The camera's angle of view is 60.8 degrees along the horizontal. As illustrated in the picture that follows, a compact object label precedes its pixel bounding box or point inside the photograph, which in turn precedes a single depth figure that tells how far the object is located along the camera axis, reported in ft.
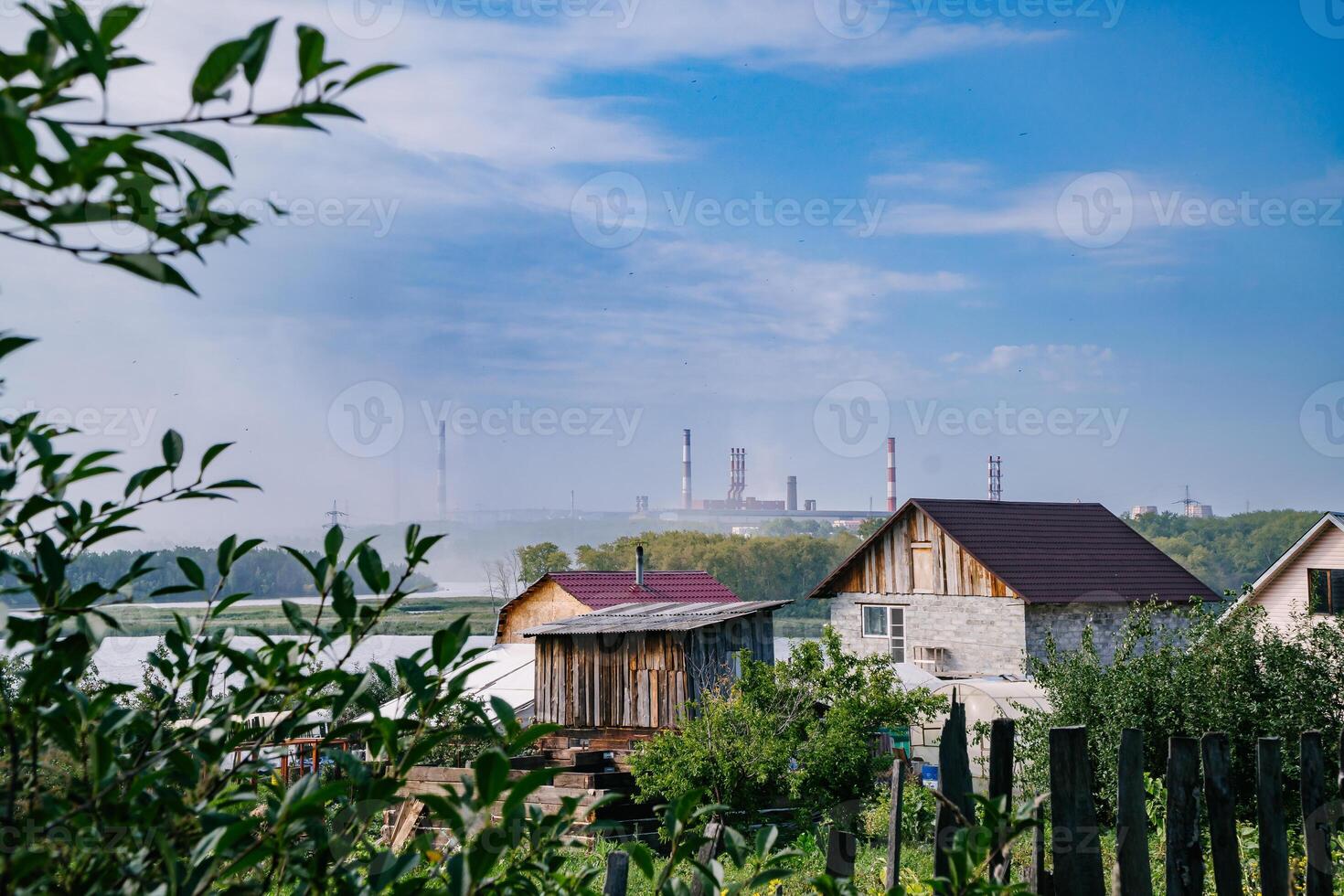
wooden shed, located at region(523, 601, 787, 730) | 59.98
